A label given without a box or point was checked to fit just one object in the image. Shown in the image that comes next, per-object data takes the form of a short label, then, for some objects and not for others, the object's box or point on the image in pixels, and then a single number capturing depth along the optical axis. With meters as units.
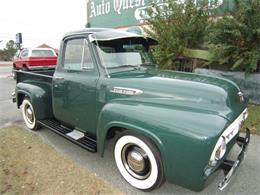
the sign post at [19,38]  21.34
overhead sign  12.06
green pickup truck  2.22
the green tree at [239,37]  6.04
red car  13.68
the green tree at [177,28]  7.83
